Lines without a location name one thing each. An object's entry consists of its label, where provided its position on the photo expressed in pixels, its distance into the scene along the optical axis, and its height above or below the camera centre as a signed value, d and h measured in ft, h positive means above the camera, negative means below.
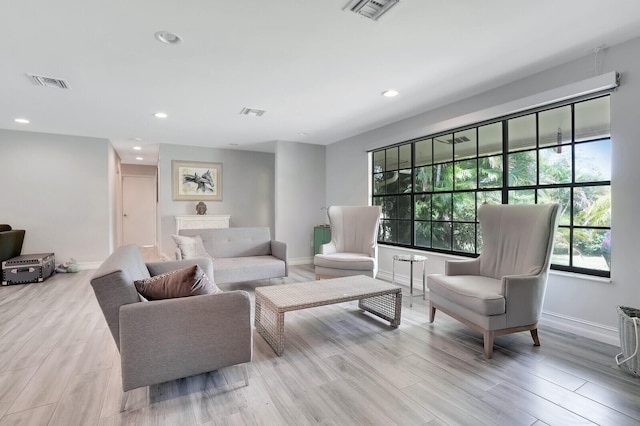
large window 8.51 +1.18
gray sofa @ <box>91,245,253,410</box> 5.06 -2.07
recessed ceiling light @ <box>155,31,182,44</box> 7.08 +4.11
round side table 11.19 -1.71
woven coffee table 7.49 -2.25
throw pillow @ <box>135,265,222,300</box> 5.76 -1.40
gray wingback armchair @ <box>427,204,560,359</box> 7.31 -1.78
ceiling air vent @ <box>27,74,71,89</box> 9.32 +4.09
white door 27.40 +0.15
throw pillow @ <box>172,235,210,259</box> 11.91 -1.39
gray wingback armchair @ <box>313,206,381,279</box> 12.19 -1.50
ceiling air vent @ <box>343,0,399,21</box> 6.07 +4.16
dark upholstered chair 14.08 -1.46
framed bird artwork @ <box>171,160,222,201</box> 19.43 +2.02
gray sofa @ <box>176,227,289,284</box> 12.17 -1.88
